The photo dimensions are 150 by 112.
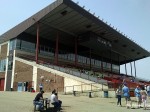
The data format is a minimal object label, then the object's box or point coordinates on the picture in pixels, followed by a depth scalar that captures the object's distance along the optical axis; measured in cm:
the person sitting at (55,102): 716
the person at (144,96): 844
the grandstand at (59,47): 1667
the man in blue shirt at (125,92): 885
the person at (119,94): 902
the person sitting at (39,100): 713
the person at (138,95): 889
